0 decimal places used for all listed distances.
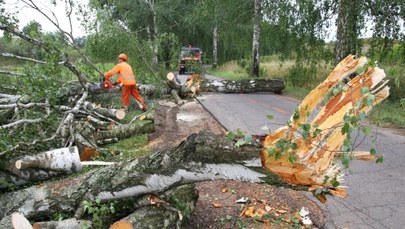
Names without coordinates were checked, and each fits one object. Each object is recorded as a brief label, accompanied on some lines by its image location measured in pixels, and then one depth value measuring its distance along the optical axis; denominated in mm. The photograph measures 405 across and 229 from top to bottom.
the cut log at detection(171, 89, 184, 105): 12200
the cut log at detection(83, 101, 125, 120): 8202
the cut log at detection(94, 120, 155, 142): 6970
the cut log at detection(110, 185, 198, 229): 3312
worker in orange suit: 9422
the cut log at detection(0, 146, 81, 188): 4672
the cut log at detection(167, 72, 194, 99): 12627
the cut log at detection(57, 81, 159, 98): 8773
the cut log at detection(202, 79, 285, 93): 14688
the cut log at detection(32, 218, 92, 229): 3287
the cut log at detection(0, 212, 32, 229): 2924
